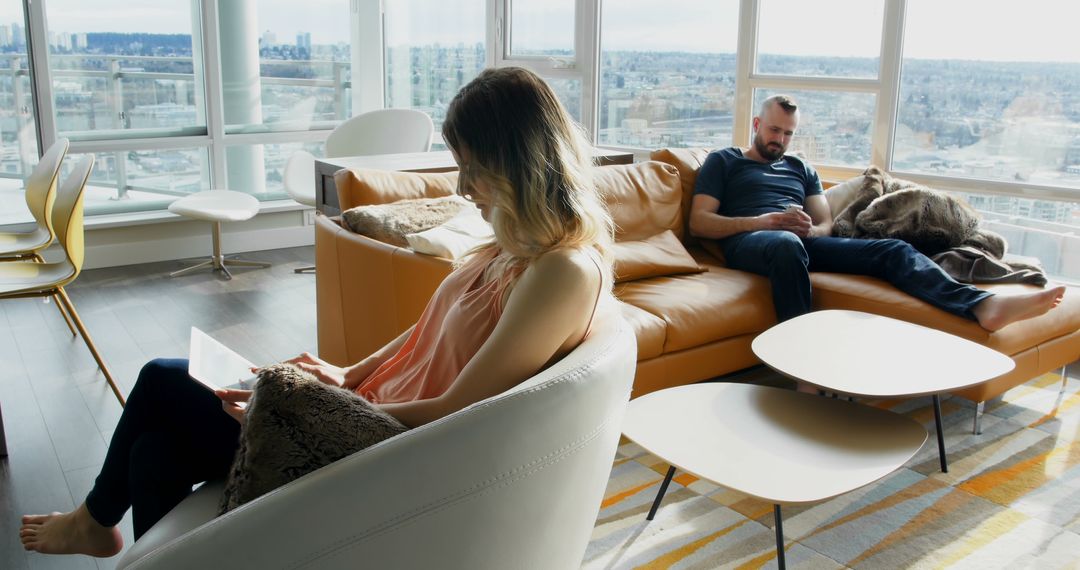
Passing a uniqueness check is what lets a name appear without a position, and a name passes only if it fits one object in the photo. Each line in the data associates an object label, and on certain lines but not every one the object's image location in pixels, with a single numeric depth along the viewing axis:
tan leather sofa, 2.93
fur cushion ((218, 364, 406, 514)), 1.18
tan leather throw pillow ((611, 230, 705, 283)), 3.32
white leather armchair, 0.99
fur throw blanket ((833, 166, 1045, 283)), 3.41
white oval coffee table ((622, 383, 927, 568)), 1.92
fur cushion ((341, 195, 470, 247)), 2.94
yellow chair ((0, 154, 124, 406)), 2.88
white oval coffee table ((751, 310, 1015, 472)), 2.39
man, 3.13
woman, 1.38
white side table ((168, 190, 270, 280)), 4.97
